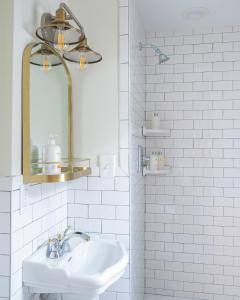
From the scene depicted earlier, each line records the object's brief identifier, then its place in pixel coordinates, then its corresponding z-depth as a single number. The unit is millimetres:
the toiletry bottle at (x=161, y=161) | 2623
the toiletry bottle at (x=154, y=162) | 2594
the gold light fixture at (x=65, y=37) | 1489
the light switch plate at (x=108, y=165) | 1865
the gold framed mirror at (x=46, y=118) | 1434
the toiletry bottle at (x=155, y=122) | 2604
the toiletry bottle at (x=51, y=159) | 1475
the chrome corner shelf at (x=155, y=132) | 2537
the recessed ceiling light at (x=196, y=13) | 2357
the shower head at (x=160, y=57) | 2318
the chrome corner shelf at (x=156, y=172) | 2551
